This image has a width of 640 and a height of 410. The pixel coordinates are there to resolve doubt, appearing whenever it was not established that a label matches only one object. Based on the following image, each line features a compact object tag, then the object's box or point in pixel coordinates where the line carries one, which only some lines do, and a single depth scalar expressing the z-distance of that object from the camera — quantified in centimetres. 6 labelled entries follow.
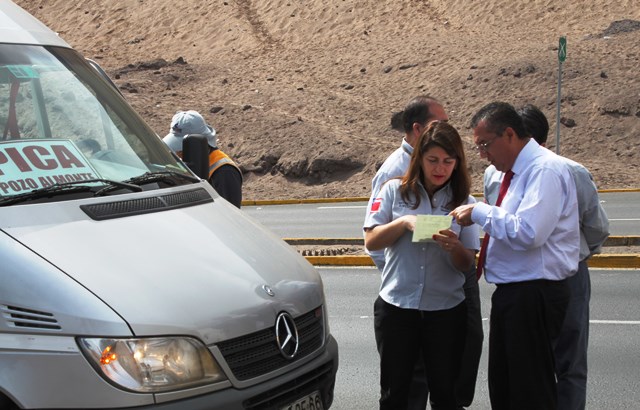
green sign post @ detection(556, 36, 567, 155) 1823
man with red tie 525
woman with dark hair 559
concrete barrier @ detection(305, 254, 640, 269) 1249
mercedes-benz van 416
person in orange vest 766
